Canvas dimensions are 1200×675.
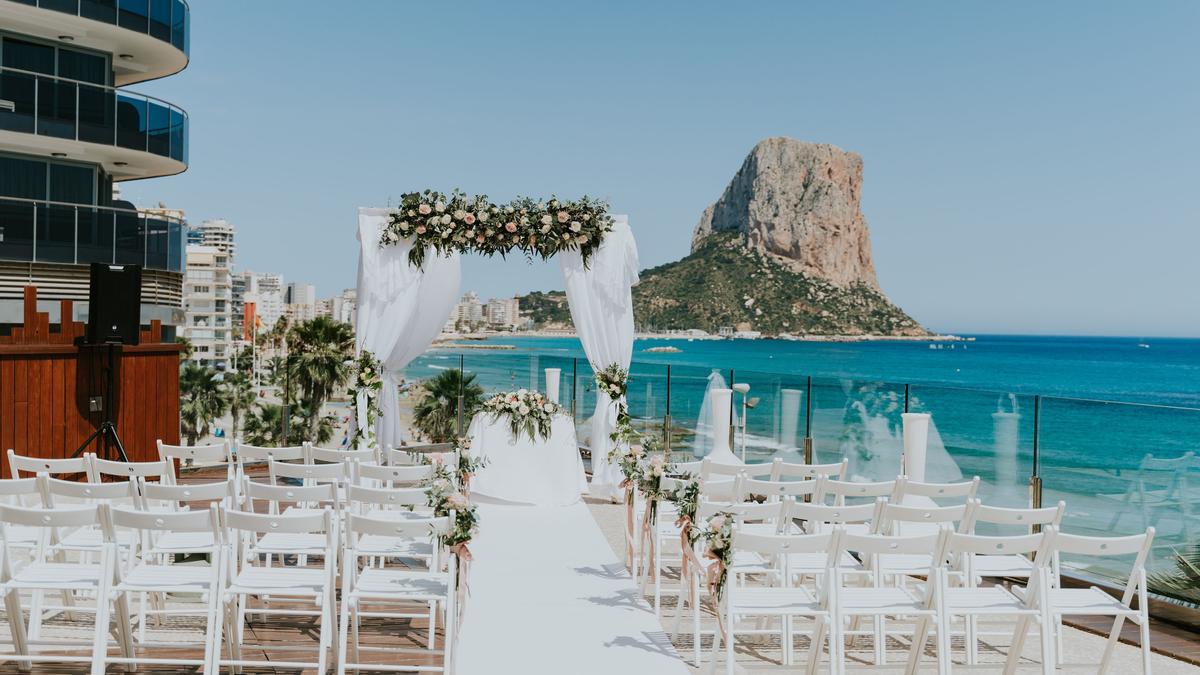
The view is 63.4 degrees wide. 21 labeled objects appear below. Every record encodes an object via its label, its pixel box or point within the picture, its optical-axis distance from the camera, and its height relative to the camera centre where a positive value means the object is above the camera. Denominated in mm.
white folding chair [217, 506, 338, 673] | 4262 -1166
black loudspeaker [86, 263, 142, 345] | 9664 +187
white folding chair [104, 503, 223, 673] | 4203 -1152
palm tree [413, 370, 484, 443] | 20816 -2000
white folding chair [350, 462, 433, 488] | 5820 -878
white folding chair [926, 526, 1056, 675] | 4301 -1184
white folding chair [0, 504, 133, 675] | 4141 -1150
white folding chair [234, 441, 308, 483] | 6537 -865
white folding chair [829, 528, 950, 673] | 4242 -1187
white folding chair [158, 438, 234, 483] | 6301 -859
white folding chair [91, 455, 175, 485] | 5723 -874
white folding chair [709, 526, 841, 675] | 4199 -1198
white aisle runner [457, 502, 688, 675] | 4898 -1666
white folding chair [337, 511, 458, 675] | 4324 -1207
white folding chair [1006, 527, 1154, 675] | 4336 -1192
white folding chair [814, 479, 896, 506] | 5668 -883
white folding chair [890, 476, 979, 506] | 5656 -875
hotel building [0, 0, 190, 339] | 16922 +3291
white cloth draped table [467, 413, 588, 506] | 9344 -1284
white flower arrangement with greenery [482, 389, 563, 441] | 9242 -771
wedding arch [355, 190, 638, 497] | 9578 +589
